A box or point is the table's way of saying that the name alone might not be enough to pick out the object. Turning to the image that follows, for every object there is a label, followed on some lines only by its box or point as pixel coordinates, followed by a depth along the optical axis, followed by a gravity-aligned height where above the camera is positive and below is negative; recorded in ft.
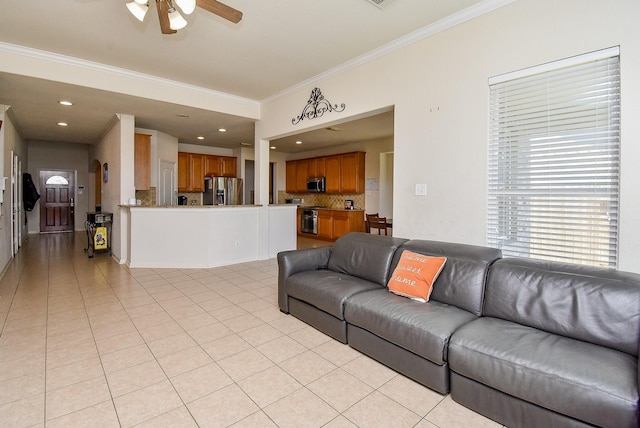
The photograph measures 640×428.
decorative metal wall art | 14.06 +4.71
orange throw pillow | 7.82 -1.72
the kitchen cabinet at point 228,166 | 28.66 +3.85
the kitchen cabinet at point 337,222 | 25.46 -1.16
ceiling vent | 8.82 +5.80
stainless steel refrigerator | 24.82 +1.34
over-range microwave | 27.81 +2.15
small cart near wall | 19.77 -1.55
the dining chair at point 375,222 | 20.26 -0.89
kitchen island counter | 16.51 -1.50
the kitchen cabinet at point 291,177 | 30.79 +3.06
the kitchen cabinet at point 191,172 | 26.48 +3.10
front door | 29.68 +0.60
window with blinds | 7.32 +1.25
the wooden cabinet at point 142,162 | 19.61 +2.83
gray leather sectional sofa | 4.68 -2.35
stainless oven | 28.40 -1.21
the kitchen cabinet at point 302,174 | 29.53 +3.25
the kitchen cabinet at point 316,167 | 27.96 +3.70
